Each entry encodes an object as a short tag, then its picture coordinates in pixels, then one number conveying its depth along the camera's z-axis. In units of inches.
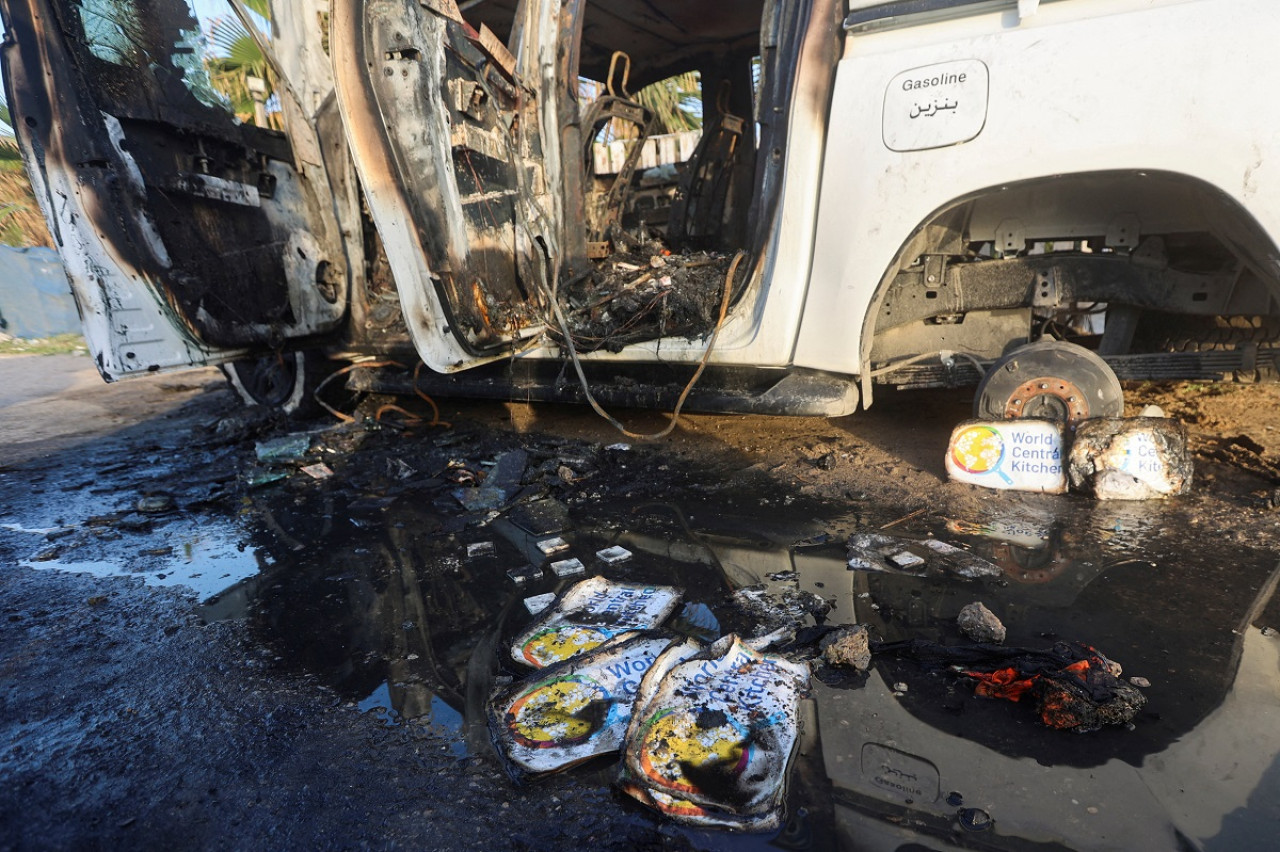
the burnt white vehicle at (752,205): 79.5
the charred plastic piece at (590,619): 70.0
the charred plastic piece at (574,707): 55.0
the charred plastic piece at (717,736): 48.7
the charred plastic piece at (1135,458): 100.1
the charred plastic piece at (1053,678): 55.7
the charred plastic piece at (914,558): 83.6
